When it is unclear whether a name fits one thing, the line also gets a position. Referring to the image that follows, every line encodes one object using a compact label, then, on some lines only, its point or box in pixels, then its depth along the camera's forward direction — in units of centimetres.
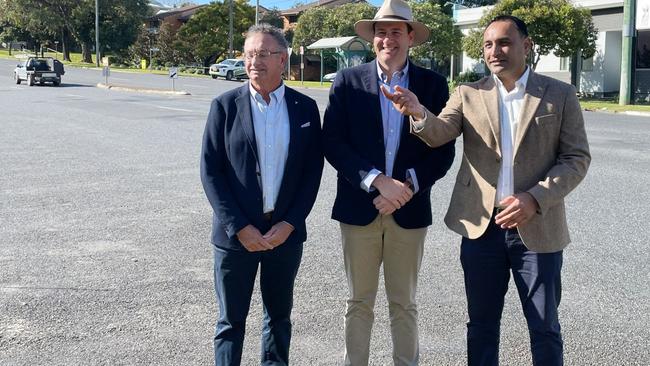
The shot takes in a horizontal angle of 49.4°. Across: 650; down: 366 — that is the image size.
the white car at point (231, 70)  4834
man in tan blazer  344
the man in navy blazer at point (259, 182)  369
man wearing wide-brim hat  380
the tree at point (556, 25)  3061
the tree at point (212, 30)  6209
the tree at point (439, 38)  4216
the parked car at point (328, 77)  4853
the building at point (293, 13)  7262
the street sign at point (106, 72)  4088
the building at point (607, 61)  3249
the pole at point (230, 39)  5699
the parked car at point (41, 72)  3962
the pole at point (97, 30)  6044
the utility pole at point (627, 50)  2647
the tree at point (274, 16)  6896
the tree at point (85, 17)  6944
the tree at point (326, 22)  5277
